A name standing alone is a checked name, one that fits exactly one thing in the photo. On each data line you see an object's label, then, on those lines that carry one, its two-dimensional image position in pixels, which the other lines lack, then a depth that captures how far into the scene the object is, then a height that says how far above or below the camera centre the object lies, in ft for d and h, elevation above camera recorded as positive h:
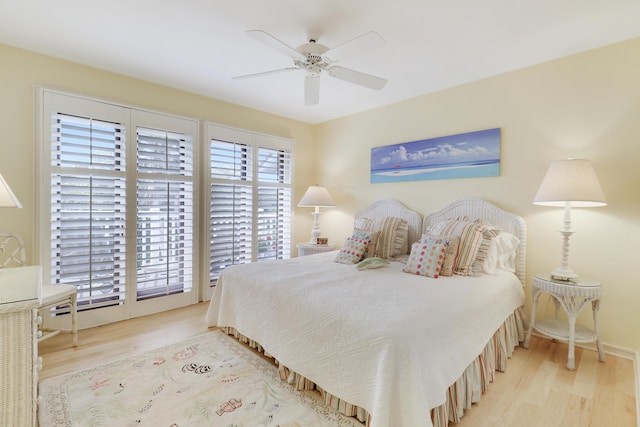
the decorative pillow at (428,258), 8.25 -1.41
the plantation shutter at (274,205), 13.76 +0.06
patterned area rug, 5.57 -4.00
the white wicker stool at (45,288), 7.82 -2.34
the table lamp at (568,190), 7.35 +0.53
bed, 4.64 -2.31
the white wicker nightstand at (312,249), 13.55 -1.92
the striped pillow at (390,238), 10.94 -1.13
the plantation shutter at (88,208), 8.92 -0.16
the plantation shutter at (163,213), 10.48 -0.33
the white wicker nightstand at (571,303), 7.34 -2.36
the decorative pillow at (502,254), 8.77 -1.31
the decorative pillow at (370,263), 8.96 -1.70
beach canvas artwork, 10.07 +1.93
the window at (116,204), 8.90 -0.03
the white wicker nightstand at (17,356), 3.99 -2.14
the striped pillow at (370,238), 10.34 -1.06
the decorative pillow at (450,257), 8.34 -1.36
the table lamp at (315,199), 13.71 +0.35
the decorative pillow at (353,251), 9.93 -1.49
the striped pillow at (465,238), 8.52 -0.84
